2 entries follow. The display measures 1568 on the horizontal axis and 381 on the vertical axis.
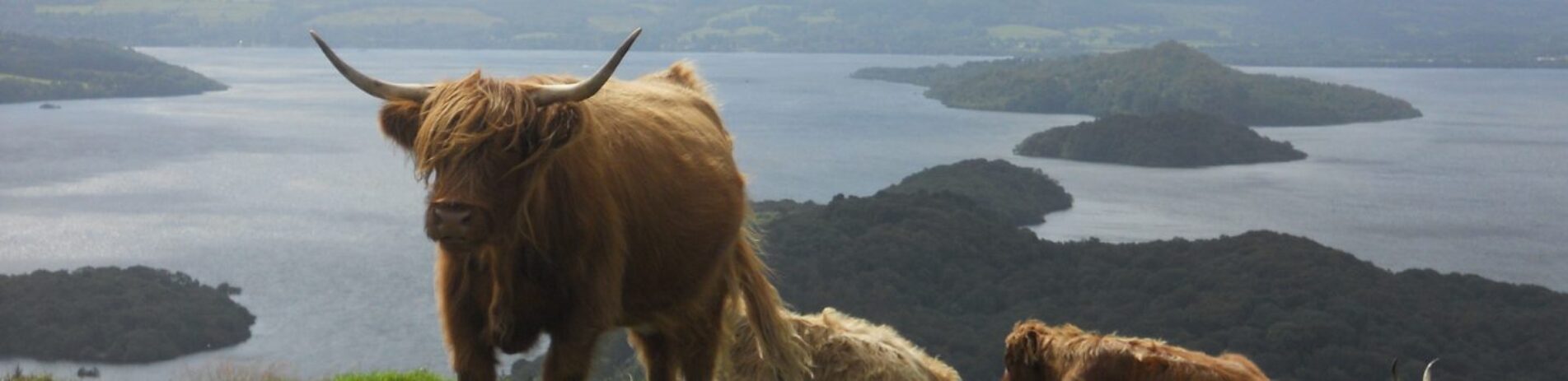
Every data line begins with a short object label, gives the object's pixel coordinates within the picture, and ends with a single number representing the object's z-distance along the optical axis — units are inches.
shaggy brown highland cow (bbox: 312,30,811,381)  177.3
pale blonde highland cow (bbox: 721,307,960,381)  298.5
